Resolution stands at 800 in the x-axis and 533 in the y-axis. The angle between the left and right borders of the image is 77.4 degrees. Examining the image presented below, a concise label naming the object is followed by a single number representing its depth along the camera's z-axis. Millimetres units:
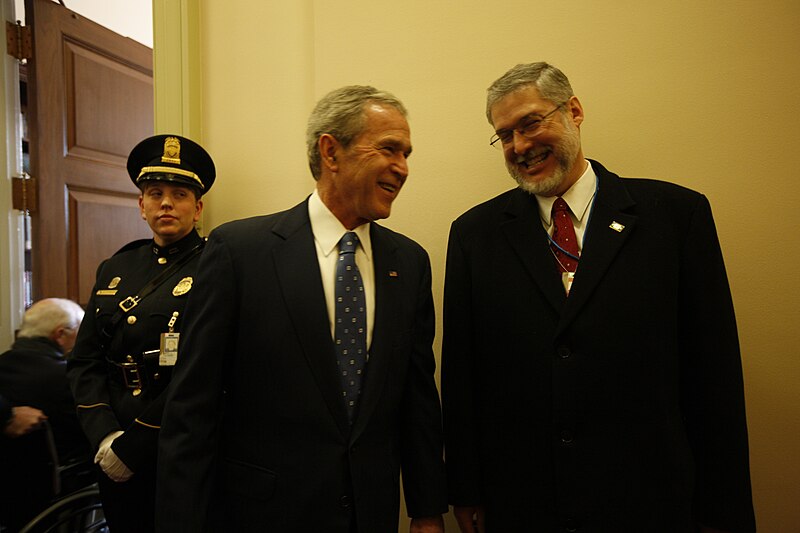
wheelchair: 1983
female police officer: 1650
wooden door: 2699
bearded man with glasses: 1278
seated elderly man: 1991
